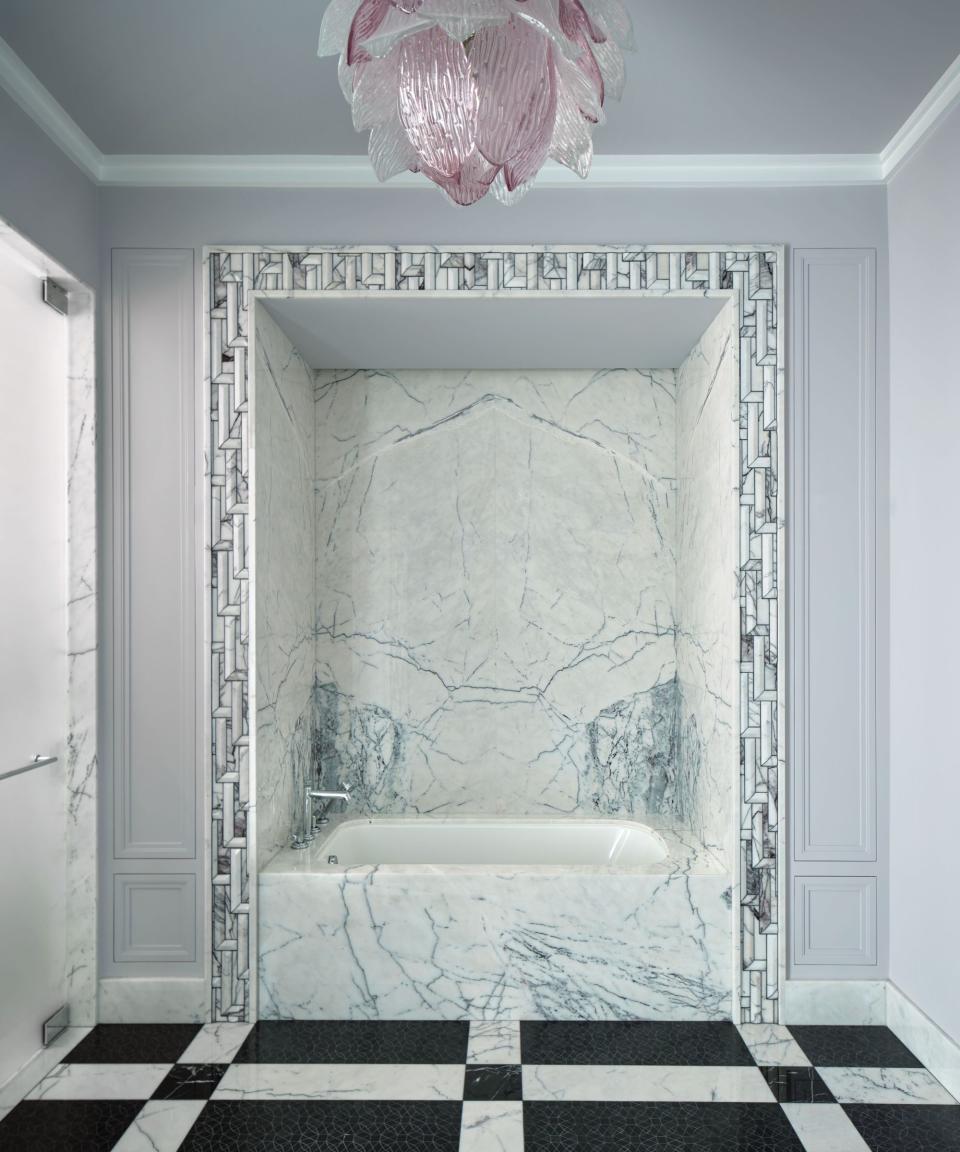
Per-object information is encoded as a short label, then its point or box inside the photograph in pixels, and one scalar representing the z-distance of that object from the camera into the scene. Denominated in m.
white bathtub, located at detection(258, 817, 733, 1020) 2.85
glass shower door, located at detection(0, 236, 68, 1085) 2.49
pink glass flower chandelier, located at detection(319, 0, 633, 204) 1.52
